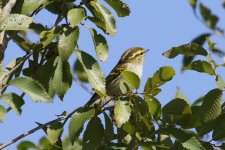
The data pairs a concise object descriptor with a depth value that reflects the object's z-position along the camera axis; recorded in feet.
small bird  31.53
